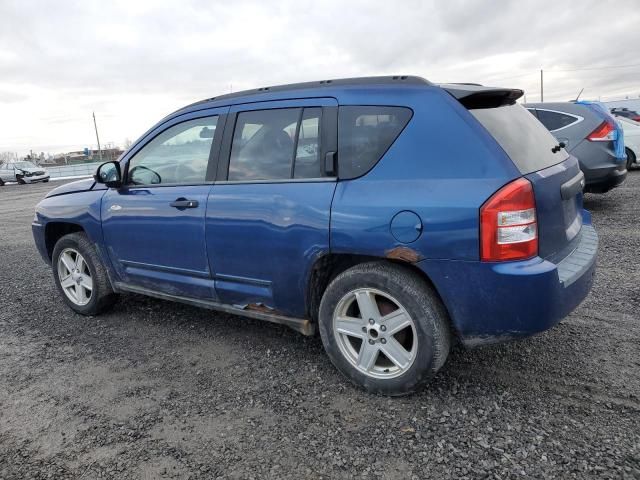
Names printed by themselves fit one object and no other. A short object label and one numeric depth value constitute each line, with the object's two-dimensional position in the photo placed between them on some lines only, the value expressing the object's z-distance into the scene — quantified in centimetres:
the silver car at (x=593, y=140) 720
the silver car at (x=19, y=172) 2978
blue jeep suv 251
